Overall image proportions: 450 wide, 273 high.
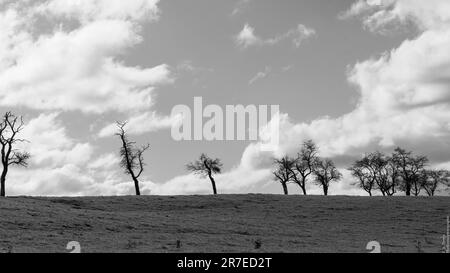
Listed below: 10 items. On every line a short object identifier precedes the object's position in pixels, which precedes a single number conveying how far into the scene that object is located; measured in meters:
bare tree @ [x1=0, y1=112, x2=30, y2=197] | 72.06
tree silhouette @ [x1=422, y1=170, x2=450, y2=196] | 109.99
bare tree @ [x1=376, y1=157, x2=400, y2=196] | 103.29
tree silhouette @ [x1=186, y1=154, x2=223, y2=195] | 91.94
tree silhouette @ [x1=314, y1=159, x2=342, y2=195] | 100.56
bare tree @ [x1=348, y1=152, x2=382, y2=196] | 103.88
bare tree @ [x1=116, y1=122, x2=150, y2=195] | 81.04
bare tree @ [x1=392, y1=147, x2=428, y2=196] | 103.31
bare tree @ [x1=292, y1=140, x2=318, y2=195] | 98.94
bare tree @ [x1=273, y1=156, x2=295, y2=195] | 99.12
